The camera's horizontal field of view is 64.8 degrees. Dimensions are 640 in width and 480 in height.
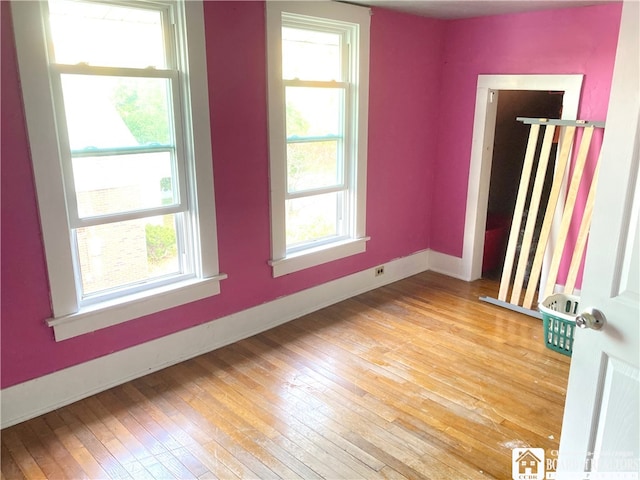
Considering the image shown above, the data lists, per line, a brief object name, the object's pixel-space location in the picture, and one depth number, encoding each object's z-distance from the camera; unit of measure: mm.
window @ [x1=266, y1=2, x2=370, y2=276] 3389
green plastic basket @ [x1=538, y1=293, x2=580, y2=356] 3240
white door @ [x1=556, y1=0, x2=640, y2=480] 1525
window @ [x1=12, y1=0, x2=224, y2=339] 2471
